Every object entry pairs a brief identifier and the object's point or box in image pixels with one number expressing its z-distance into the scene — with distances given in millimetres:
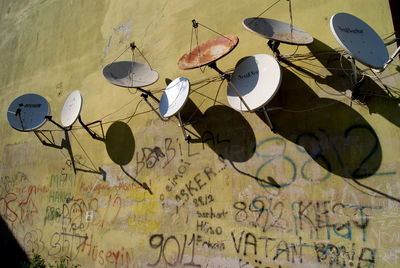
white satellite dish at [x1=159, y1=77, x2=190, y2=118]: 7187
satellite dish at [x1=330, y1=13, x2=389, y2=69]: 5117
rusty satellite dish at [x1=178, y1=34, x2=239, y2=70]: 6722
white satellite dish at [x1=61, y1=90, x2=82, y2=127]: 9180
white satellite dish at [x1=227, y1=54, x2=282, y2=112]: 6066
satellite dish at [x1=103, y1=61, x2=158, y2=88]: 8328
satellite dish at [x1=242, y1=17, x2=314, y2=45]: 6148
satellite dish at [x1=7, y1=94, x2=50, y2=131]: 10406
